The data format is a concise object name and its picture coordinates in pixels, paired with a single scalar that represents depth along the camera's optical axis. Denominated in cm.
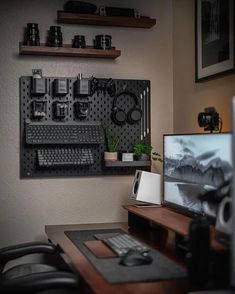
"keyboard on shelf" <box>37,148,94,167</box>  305
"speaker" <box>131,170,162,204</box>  288
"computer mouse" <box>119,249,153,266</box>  192
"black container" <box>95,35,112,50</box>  313
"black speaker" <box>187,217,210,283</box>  172
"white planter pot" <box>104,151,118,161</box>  315
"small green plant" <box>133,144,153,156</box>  318
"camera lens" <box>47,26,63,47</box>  304
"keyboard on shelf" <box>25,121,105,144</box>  305
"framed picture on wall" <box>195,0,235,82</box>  248
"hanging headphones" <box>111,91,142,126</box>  320
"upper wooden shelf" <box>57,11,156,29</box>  306
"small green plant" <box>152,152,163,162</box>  322
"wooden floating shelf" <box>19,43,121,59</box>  299
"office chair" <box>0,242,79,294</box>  184
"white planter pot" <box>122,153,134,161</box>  316
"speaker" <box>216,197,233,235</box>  185
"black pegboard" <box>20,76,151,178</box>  309
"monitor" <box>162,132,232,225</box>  215
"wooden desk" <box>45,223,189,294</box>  162
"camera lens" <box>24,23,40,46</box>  301
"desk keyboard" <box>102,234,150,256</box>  212
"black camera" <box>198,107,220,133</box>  258
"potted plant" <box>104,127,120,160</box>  315
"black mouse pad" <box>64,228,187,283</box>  174
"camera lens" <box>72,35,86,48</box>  309
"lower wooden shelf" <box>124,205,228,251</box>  191
